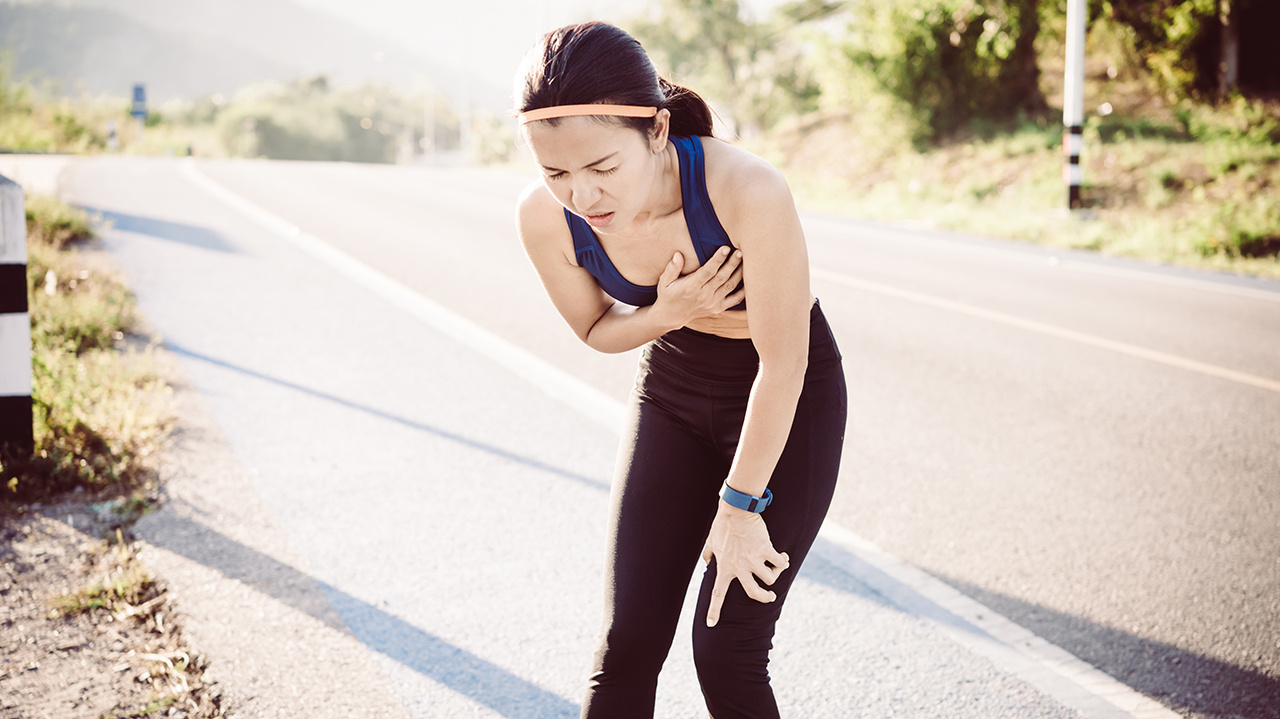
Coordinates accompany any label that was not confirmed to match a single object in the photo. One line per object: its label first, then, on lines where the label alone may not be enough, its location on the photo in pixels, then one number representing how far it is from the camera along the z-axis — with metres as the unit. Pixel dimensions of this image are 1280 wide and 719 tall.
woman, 1.75
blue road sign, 39.00
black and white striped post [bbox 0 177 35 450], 3.77
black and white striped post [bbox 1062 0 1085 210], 14.35
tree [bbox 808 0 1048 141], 20.34
